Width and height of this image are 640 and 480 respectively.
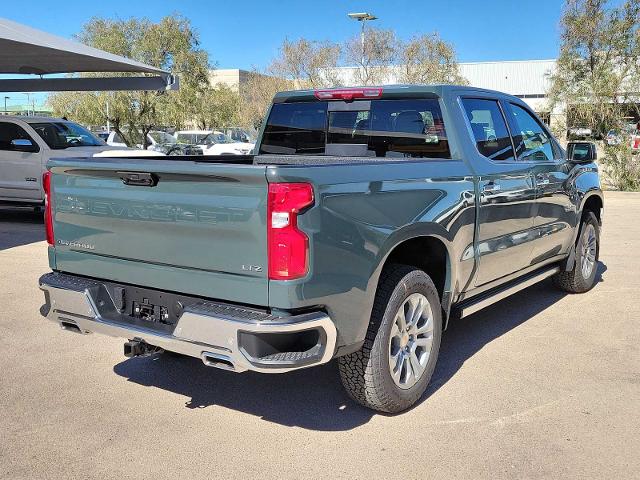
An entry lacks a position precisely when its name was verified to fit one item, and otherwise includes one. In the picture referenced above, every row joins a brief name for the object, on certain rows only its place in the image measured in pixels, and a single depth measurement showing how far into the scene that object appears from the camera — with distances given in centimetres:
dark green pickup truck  318
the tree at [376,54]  3078
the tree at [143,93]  2738
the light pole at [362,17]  2918
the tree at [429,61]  2939
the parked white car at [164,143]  2398
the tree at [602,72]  1931
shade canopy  1173
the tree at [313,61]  3184
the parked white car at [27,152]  1245
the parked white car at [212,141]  2575
